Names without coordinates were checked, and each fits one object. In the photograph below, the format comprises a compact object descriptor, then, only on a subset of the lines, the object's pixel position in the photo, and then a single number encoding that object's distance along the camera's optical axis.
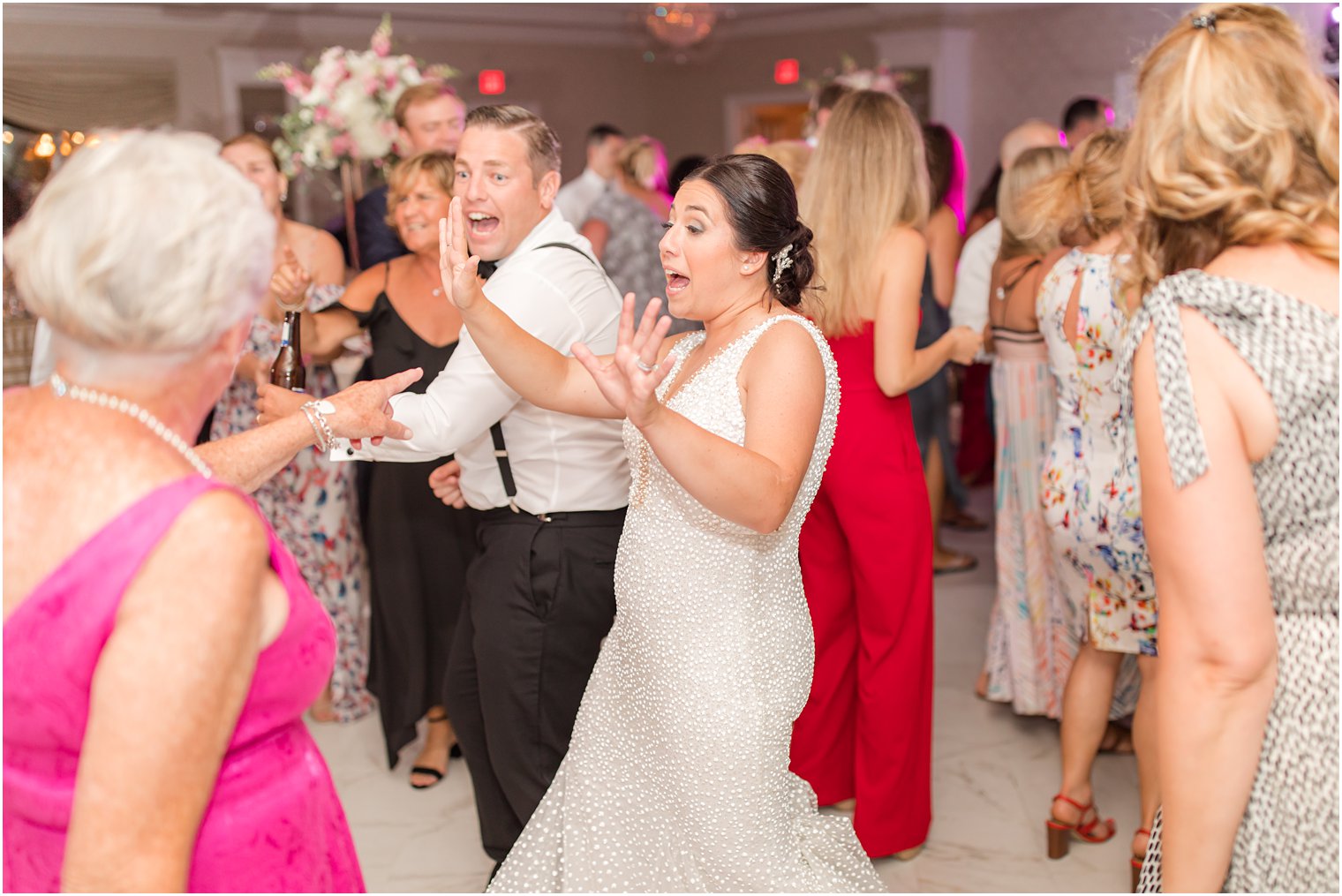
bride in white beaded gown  1.90
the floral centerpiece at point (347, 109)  4.00
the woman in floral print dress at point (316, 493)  3.40
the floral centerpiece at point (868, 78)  6.43
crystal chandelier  7.93
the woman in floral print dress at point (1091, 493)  2.54
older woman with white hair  1.00
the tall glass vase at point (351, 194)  4.07
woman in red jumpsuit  2.74
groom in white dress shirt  2.31
